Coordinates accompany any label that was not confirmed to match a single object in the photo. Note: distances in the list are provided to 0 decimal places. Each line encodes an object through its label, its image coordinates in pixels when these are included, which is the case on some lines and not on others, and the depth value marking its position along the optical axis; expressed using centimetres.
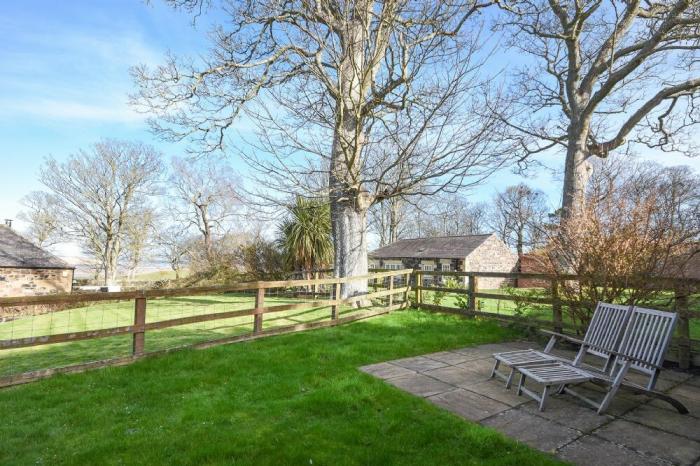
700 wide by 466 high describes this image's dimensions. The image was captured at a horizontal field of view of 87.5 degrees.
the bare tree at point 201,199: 2895
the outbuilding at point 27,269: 2059
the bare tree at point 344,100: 688
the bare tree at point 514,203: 3584
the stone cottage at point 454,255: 2703
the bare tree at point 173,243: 2888
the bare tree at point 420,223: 3662
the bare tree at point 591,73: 838
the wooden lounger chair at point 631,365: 327
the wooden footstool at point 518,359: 385
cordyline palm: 1480
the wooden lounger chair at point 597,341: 385
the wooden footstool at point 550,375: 322
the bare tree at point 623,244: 489
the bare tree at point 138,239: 2777
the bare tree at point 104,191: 2555
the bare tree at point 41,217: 2702
